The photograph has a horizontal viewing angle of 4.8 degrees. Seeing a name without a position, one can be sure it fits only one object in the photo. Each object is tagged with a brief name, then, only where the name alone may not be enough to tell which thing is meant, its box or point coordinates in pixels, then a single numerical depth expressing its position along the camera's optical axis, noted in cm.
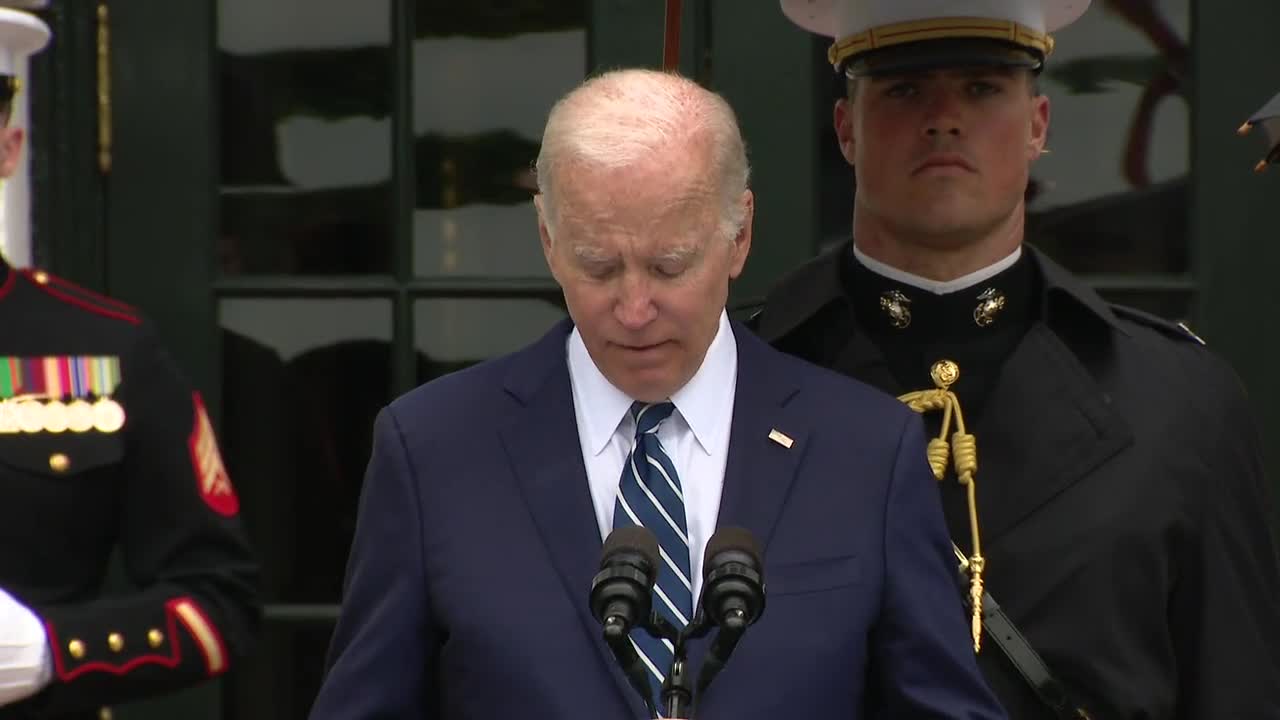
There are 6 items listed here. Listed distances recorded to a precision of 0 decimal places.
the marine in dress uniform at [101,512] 1365
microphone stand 1276
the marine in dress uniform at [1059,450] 1344
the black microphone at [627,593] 1274
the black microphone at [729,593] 1274
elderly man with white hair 1303
